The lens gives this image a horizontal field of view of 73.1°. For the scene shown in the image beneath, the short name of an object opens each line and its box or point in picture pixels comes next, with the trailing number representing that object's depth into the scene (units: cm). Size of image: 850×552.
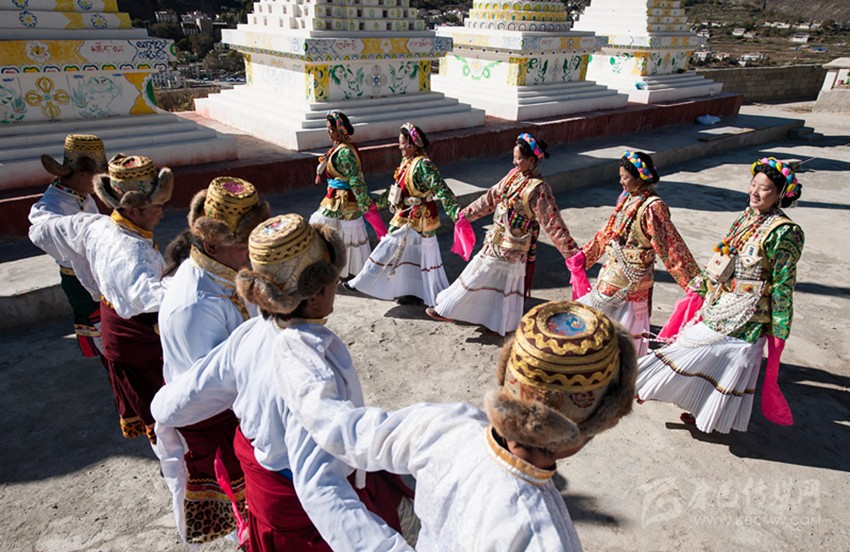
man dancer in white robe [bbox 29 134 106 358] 344
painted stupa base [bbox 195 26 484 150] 770
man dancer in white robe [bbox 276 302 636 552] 122
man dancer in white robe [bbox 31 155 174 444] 261
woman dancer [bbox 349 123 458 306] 483
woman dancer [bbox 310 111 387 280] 505
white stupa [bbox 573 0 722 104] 1228
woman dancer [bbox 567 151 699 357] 367
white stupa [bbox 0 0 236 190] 583
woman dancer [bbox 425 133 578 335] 423
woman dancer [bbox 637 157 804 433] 327
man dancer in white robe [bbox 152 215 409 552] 149
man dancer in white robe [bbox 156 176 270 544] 210
